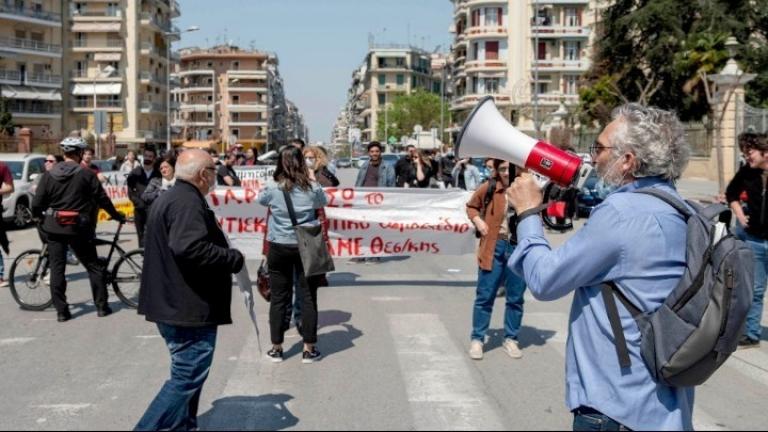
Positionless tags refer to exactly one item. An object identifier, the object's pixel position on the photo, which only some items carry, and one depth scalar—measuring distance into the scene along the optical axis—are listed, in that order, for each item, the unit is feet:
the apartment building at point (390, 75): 476.13
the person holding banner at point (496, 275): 24.43
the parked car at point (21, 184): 65.98
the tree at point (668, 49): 144.36
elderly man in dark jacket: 15.24
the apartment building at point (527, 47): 273.95
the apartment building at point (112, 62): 269.64
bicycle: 32.04
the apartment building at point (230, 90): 474.90
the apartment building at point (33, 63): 244.83
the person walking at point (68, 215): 29.68
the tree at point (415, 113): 346.74
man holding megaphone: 9.31
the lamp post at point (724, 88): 93.02
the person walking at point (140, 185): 45.62
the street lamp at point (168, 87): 195.21
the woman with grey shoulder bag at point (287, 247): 24.04
